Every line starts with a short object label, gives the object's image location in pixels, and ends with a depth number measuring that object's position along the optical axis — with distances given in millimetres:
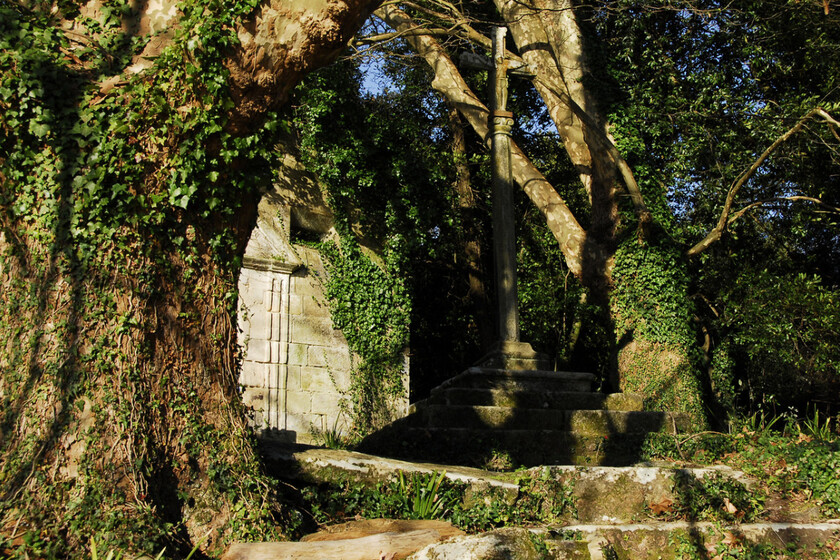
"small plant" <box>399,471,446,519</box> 4332
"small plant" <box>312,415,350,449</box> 9117
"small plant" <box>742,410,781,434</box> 6753
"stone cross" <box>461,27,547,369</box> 8133
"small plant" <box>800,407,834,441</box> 6292
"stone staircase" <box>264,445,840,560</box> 3785
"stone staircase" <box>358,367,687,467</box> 6586
